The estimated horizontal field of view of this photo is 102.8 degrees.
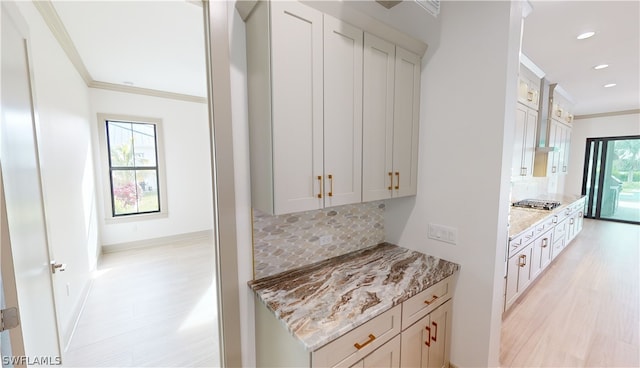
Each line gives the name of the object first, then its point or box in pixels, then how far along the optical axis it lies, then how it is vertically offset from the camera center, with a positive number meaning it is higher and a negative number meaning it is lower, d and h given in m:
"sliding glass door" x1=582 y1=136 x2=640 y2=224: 6.12 -0.36
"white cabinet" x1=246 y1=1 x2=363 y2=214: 1.28 +0.32
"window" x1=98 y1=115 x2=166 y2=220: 4.42 -0.04
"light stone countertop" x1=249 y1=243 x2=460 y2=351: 1.21 -0.73
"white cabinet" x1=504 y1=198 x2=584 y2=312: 2.53 -1.04
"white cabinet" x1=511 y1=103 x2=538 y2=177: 3.29 +0.32
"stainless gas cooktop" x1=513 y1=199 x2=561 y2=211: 3.73 -0.62
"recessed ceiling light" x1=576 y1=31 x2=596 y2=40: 2.60 +1.33
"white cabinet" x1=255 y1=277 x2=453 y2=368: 1.21 -0.95
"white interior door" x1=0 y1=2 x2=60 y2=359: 1.16 -0.14
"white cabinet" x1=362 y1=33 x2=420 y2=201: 1.63 +0.31
